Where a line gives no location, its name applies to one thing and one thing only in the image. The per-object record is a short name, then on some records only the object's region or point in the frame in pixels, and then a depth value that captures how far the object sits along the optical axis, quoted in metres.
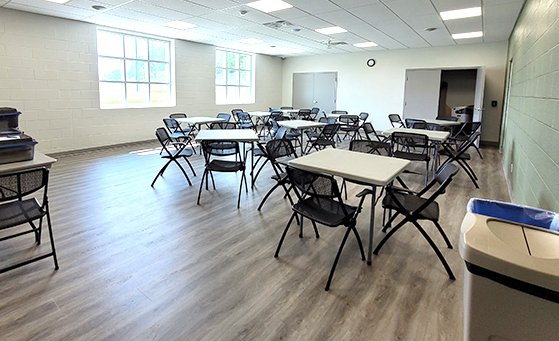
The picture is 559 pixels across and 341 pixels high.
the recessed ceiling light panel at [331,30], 7.05
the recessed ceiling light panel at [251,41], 8.59
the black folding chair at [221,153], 3.99
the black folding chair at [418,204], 2.49
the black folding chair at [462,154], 4.91
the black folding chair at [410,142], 4.70
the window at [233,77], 10.38
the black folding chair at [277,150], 4.04
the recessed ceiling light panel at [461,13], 5.53
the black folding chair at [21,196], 2.21
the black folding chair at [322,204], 2.34
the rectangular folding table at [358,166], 2.51
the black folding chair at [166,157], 4.64
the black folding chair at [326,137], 6.04
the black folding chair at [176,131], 6.40
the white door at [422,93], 9.20
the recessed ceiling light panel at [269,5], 5.20
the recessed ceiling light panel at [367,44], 9.05
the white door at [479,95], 8.01
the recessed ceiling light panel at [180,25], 6.69
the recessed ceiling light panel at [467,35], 7.45
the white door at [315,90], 11.69
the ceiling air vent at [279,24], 6.50
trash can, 0.96
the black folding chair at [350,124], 8.01
